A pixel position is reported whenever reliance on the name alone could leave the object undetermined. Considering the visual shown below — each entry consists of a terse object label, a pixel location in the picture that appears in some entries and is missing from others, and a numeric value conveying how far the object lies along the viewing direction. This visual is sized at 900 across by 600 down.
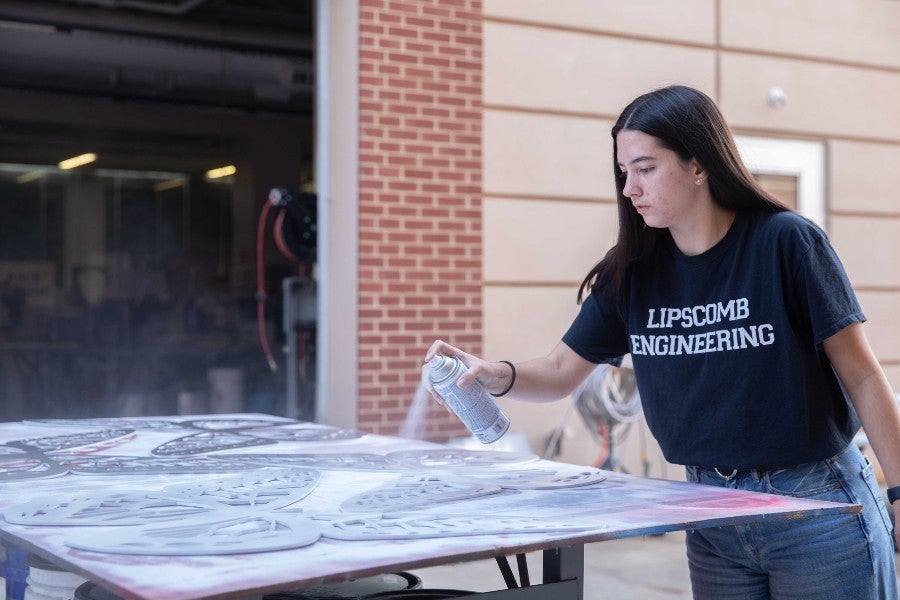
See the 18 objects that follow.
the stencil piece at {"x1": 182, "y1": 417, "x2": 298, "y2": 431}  4.00
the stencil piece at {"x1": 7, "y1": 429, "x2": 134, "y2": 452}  3.44
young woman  2.43
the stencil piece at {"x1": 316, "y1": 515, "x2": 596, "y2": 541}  2.03
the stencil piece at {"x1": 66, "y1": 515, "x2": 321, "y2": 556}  1.89
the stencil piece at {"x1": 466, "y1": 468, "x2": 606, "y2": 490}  2.67
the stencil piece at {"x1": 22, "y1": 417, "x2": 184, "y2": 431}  3.99
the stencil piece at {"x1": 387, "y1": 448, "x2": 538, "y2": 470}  3.06
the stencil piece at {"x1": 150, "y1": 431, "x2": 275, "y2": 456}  3.35
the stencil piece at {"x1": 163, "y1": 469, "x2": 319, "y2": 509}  2.40
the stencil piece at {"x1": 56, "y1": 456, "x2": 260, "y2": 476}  2.92
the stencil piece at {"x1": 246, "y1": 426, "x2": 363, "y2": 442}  3.65
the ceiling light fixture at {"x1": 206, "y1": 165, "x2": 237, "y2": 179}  15.70
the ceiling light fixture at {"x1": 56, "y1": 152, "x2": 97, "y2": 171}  15.19
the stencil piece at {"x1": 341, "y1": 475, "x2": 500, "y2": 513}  2.35
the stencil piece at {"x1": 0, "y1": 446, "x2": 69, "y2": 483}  2.86
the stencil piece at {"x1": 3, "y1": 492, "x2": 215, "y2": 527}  2.19
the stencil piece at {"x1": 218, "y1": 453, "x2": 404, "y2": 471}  2.98
